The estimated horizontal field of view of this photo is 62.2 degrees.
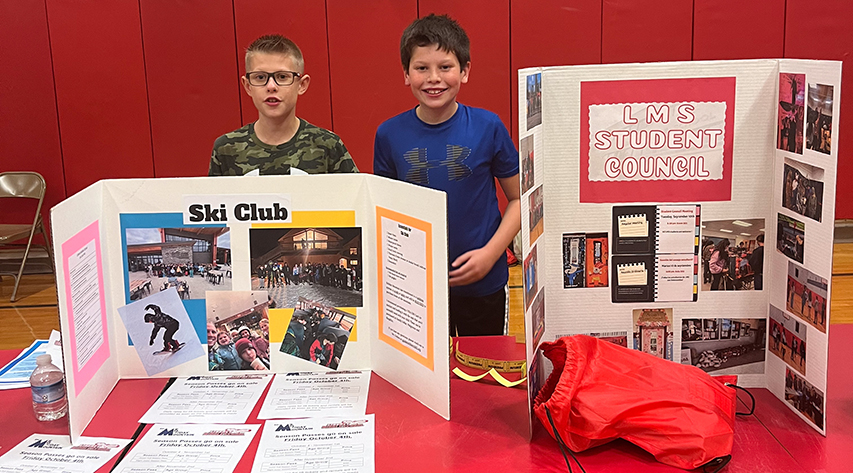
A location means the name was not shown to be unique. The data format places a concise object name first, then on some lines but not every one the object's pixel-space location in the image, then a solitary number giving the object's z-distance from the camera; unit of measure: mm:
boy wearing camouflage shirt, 2303
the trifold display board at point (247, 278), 1603
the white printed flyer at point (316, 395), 1502
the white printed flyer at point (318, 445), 1302
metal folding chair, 4980
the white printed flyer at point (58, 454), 1318
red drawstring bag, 1284
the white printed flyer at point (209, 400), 1488
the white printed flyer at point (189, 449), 1307
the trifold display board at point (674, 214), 1499
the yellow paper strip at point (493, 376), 1609
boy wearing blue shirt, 2123
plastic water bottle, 1495
